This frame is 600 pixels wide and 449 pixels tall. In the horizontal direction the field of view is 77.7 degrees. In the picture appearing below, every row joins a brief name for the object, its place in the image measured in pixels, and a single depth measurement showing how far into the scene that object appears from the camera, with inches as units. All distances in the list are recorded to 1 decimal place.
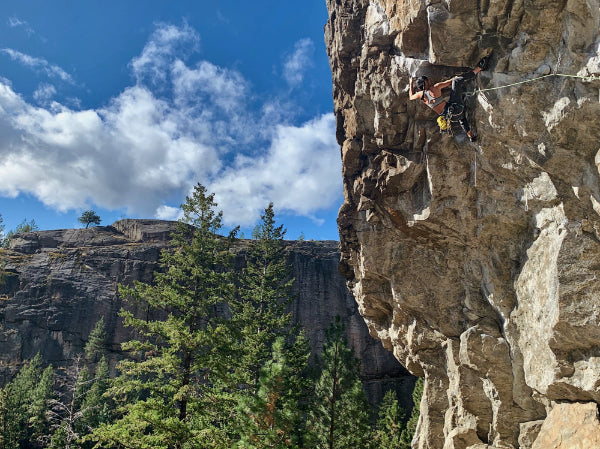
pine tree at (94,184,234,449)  405.7
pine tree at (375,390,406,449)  858.3
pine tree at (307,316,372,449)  677.3
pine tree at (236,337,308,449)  405.7
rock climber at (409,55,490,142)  349.4
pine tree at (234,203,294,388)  745.6
